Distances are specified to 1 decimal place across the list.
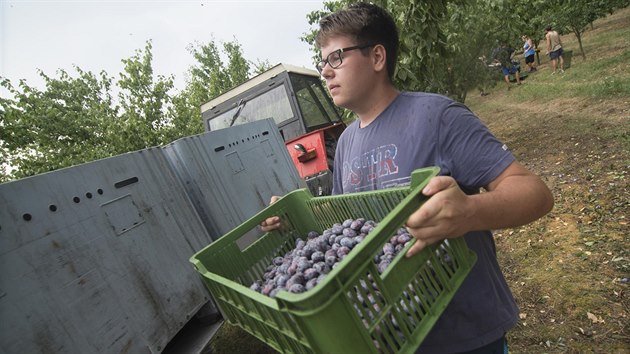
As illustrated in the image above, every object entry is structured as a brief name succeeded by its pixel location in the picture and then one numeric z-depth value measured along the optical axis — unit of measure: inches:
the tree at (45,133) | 313.0
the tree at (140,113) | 355.9
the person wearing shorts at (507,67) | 454.6
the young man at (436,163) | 40.3
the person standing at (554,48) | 479.2
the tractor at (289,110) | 196.5
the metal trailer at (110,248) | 57.9
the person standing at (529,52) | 581.9
